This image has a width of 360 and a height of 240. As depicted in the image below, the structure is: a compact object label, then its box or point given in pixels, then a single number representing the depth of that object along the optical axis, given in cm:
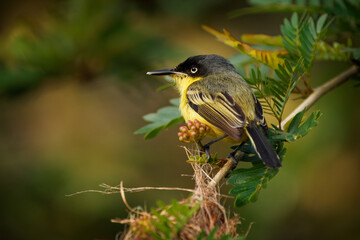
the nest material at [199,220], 352
